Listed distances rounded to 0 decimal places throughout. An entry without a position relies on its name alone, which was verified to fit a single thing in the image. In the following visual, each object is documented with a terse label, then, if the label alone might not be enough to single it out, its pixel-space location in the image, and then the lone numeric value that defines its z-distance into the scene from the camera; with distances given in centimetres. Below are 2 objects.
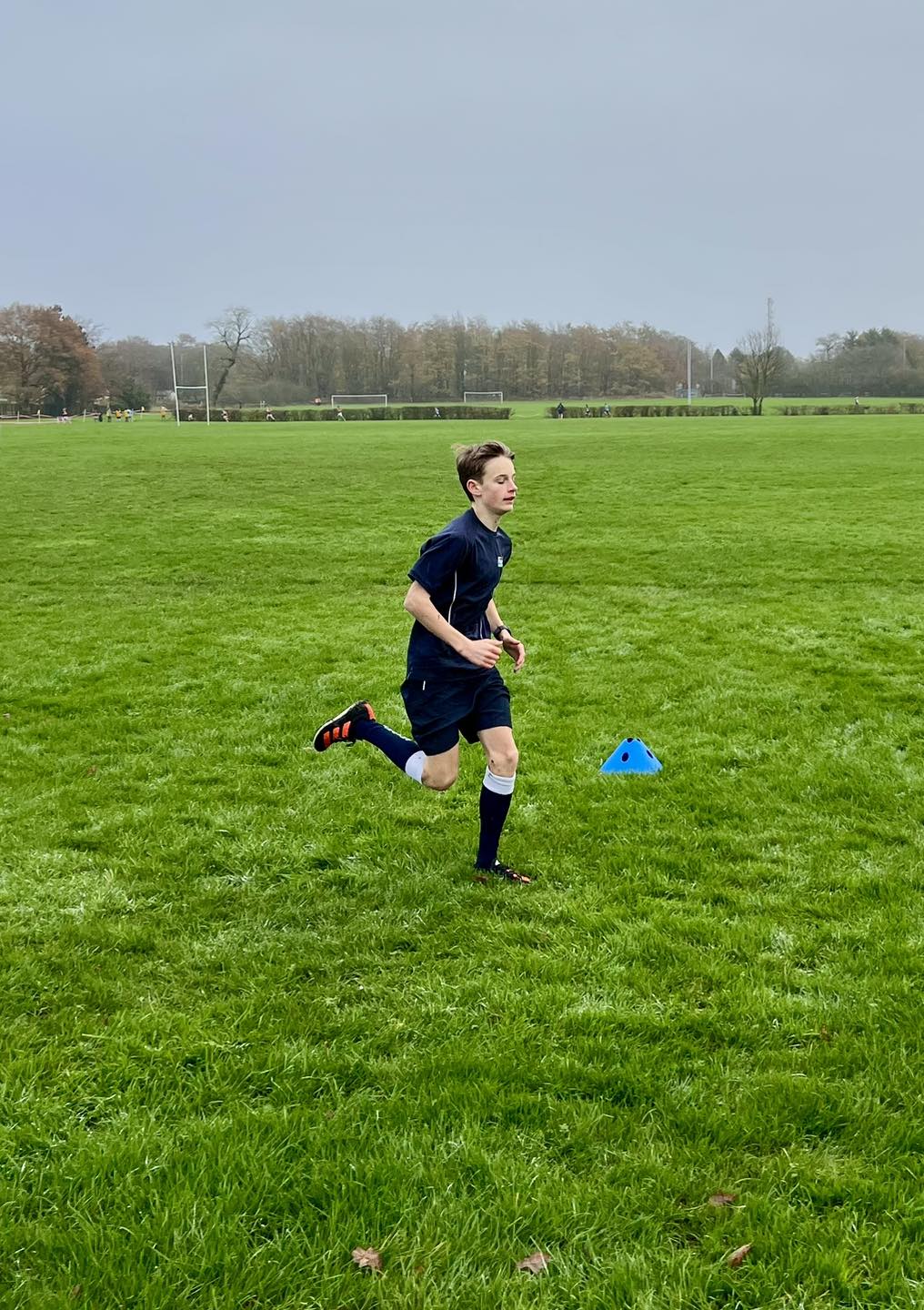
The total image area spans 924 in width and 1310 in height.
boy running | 511
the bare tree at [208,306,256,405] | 12338
